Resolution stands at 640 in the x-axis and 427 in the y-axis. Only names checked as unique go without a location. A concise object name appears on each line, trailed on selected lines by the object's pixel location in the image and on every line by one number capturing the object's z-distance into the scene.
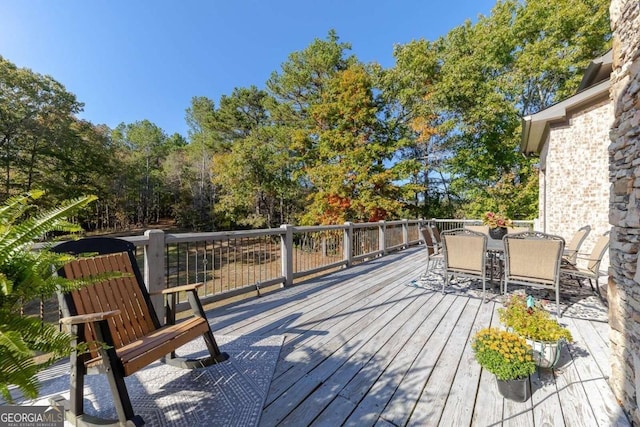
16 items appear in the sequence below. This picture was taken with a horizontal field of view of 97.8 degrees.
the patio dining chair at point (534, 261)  3.11
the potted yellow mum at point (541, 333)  1.95
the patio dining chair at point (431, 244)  4.70
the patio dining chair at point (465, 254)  3.59
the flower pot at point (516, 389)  1.76
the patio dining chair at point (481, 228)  6.16
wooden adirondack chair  1.49
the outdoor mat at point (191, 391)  1.67
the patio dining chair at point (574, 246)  4.17
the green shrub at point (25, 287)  0.89
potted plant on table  4.61
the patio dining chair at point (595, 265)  3.32
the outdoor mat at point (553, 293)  3.28
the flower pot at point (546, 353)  1.95
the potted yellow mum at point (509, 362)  1.73
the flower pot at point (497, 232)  4.64
